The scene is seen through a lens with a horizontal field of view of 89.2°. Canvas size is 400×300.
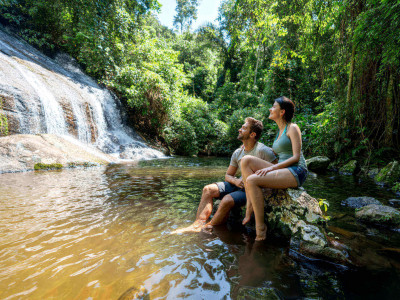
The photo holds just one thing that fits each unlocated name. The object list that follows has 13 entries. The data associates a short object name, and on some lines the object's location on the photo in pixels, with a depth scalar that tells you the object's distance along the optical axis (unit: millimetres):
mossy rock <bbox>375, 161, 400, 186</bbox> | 5777
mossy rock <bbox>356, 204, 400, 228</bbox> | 3088
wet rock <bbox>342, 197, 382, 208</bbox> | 3992
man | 3020
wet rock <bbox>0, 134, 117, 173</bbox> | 6446
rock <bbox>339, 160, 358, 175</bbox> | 7905
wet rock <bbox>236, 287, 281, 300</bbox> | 1540
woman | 2680
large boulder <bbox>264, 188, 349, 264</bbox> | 2139
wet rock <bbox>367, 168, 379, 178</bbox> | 7022
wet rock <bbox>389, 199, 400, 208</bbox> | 4031
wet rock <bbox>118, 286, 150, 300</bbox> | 1503
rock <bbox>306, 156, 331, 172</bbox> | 8445
